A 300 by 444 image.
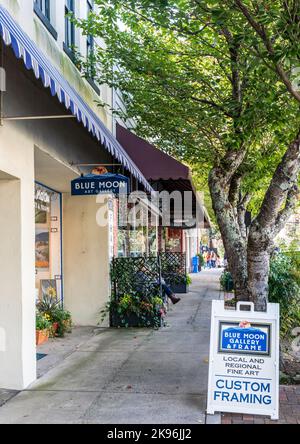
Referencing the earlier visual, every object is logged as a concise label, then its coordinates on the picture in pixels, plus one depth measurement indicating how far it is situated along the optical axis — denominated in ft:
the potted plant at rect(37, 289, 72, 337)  28.99
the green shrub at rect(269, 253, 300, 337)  30.26
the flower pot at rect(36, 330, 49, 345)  26.73
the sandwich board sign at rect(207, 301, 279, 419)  16.02
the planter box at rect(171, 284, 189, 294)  53.52
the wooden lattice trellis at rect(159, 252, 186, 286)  53.62
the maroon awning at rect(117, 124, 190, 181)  30.25
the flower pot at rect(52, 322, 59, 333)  28.82
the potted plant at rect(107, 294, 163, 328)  32.17
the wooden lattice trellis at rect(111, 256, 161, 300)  32.58
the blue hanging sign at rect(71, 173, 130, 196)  25.34
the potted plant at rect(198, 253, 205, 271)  107.61
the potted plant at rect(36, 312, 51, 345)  26.84
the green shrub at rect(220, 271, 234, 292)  55.13
